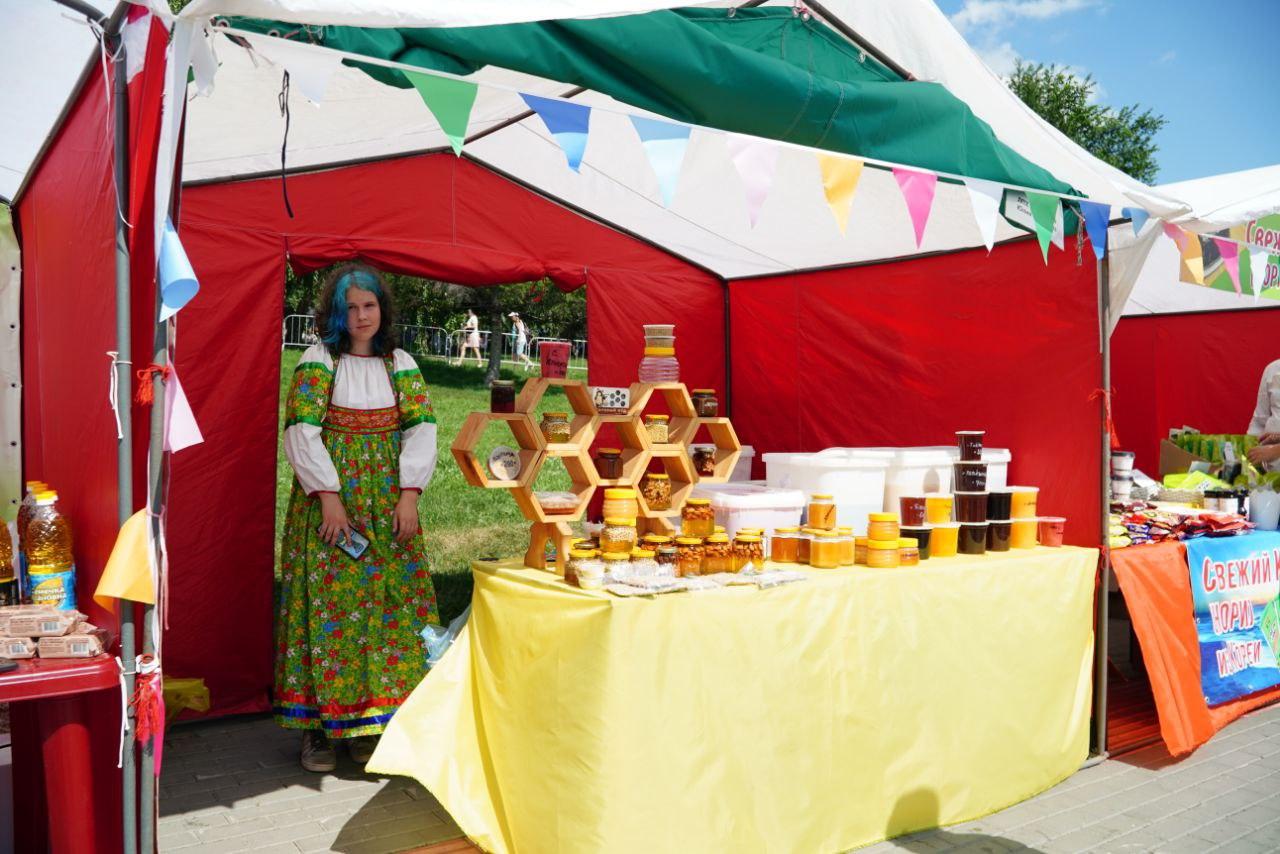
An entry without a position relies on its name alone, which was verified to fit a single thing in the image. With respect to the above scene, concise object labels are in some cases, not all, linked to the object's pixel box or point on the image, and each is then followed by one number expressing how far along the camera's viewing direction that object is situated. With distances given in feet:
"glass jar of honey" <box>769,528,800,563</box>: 9.76
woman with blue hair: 10.36
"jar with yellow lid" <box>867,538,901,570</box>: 9.45
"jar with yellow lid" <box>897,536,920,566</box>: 9.65
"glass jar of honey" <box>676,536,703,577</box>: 8.62
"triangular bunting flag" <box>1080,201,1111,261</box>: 10.43
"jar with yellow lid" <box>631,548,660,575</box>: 8.36
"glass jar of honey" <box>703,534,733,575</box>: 8.75
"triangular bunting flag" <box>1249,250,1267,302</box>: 14.07
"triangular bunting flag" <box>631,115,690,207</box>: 8.12
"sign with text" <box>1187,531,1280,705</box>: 11.95
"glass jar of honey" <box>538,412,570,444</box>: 9.24
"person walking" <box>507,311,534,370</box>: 52.17
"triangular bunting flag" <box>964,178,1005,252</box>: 9.24
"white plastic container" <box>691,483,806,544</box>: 10.09
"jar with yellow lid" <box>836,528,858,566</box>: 9.49
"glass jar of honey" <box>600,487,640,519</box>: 8.89
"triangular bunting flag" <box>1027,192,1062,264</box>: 9.84
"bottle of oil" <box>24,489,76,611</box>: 7.09
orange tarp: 10.95
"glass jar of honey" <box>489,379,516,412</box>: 9.13
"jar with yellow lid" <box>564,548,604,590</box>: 8.02
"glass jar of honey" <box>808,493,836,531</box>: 9.82
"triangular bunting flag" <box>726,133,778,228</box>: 8.36
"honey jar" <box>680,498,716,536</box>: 9.24
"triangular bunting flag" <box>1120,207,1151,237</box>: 10.59
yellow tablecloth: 7.43
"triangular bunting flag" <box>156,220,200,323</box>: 5.52
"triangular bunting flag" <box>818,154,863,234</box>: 8.81
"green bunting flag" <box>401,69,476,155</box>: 6.63
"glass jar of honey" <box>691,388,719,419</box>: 10.66
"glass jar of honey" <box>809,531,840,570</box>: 9.38
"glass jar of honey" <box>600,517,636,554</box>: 8.73
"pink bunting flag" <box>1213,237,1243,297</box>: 13.53
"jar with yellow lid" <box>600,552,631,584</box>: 8.25
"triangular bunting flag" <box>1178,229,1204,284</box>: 12.80
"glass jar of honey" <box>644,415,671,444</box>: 9.95
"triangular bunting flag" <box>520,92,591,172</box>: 7.50
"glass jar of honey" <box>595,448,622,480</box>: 9.50
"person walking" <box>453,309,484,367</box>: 49.14
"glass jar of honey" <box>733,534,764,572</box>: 8.89
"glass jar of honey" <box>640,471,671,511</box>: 9.56
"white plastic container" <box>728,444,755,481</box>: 15.81
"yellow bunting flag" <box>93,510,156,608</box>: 5.59
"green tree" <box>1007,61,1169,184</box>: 70.08
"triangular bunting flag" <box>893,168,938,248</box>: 9.16
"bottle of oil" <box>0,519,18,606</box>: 7.62
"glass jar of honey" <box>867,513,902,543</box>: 9.55
